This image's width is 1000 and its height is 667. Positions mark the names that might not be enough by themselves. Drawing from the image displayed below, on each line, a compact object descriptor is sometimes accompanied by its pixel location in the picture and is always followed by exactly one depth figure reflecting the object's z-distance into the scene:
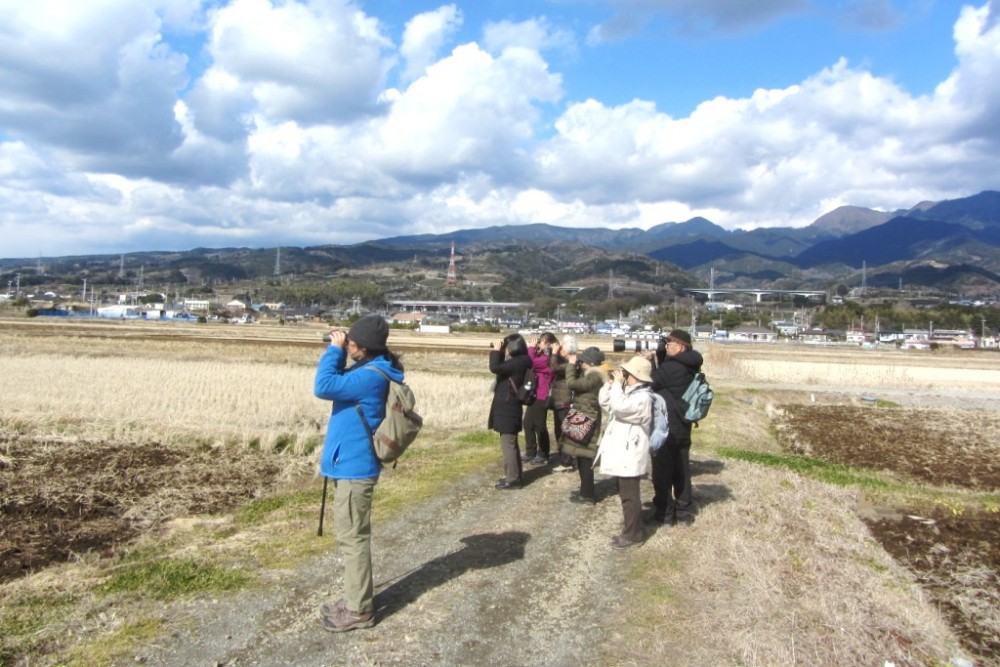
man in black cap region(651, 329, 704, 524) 7.03
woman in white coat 6.21
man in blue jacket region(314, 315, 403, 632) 4.52
